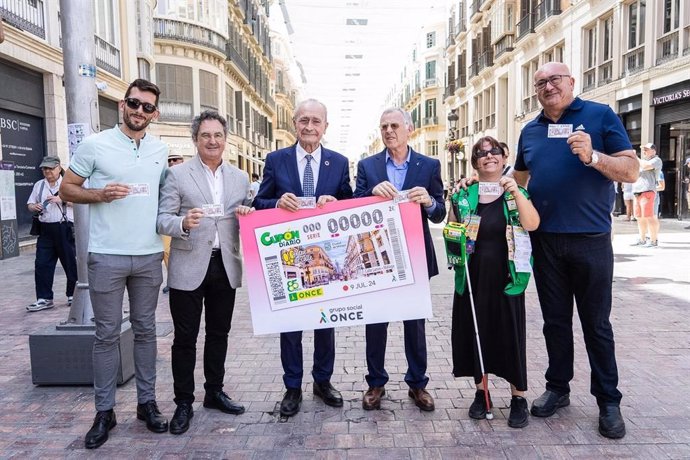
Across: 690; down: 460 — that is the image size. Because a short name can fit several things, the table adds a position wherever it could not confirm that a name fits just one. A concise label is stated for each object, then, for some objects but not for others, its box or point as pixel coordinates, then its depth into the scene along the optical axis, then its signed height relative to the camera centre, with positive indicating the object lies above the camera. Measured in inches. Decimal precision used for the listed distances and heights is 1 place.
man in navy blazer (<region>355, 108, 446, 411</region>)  144.9 +3.5
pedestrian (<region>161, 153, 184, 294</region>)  282.6 +28.1
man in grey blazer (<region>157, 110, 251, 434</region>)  136.4 -10.6
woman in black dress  134.9 -19.2
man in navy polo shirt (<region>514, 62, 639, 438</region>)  134.1 -3.8
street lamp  1060.8 +155.8
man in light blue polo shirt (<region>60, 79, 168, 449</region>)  129.6 -5.3
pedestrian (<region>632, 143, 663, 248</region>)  430.6 +2.5
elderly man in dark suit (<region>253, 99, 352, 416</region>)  145.3 +8.1
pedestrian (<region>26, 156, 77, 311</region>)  274.8 -11.5
